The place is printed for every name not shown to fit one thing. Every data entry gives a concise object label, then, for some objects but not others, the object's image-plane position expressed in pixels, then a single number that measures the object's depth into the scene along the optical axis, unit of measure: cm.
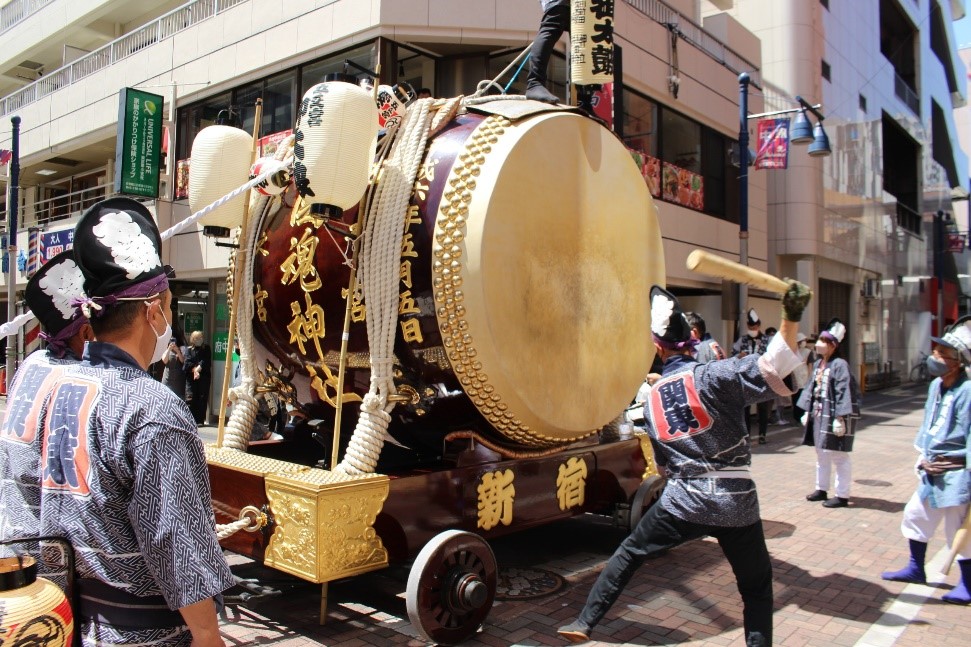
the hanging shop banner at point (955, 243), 3167
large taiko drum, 369
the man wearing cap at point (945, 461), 456
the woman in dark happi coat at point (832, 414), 689
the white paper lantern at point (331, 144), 359
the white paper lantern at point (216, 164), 441
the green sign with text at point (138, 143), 1159
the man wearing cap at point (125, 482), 172
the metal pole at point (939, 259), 2911
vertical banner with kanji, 591
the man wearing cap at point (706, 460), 327
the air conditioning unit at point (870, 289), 2111
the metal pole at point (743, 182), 1151
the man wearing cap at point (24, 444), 201
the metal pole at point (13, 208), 1322
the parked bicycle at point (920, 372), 2622
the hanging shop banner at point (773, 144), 1295
